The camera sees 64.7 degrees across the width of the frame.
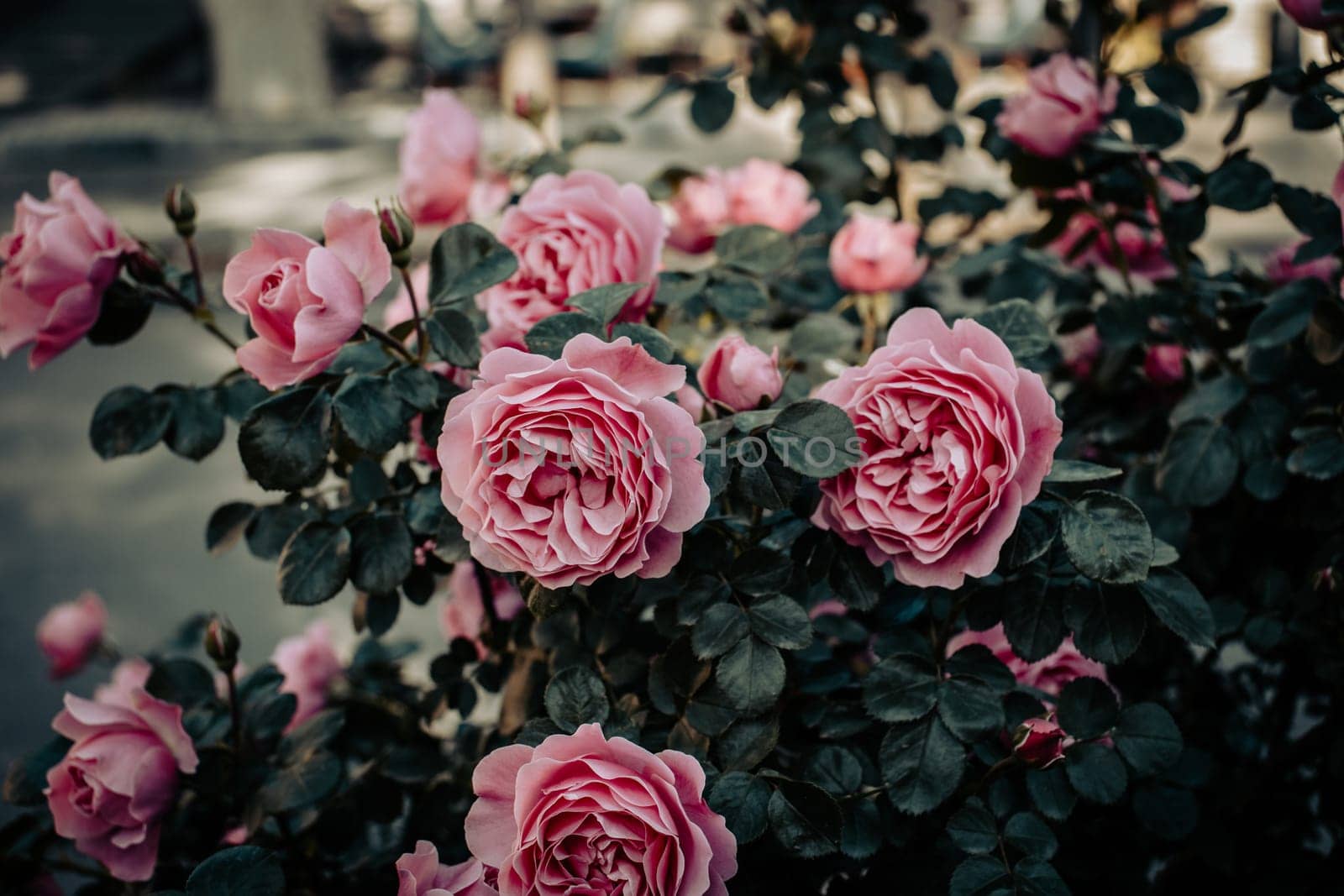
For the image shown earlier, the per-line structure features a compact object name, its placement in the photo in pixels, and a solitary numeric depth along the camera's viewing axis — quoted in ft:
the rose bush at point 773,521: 1.58
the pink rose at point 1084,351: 2.95
